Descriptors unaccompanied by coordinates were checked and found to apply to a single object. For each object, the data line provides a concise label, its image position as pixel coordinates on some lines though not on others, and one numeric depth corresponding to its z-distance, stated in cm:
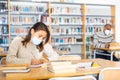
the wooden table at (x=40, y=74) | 202
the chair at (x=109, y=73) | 223
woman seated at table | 290
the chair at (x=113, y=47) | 558
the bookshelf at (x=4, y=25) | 625
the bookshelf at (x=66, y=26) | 695
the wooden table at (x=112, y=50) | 557
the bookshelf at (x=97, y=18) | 737
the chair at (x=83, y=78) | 191
